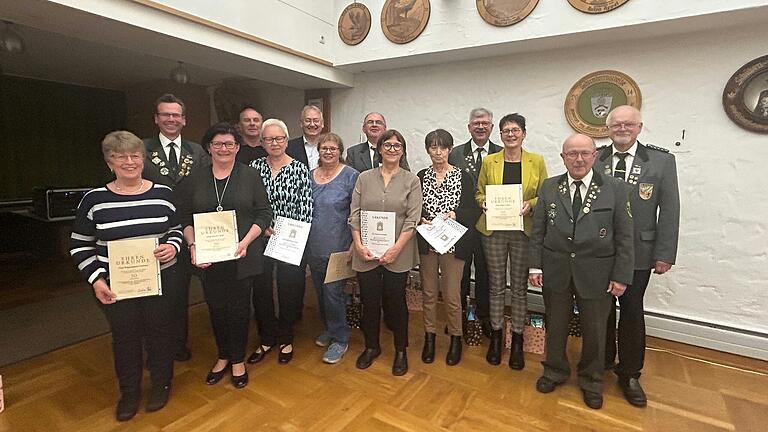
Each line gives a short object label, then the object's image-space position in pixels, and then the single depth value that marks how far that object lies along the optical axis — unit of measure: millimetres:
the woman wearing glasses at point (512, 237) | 2373
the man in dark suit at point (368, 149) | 2926
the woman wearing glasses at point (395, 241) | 2277
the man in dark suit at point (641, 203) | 2043
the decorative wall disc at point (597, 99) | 3062
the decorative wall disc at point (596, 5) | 2719
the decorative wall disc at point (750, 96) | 2660
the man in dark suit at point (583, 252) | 1970
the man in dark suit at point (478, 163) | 2724
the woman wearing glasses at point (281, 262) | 2361
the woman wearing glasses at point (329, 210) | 2412
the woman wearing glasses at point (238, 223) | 2090
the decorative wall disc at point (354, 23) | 3736
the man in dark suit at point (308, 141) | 2802
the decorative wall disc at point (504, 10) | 3008
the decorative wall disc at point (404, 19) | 3438
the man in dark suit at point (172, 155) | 2262
